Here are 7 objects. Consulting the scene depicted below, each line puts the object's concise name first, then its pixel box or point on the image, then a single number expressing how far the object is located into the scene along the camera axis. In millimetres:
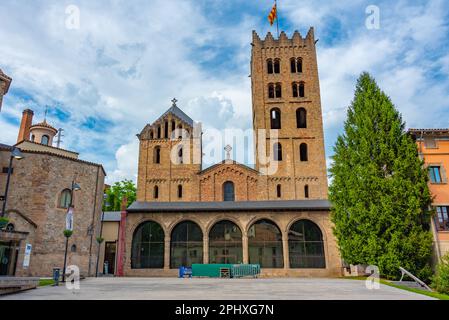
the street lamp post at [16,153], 15501
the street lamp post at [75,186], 21609
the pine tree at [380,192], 19656
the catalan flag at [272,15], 40719
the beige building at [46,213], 23906
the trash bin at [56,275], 16062
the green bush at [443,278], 14539
